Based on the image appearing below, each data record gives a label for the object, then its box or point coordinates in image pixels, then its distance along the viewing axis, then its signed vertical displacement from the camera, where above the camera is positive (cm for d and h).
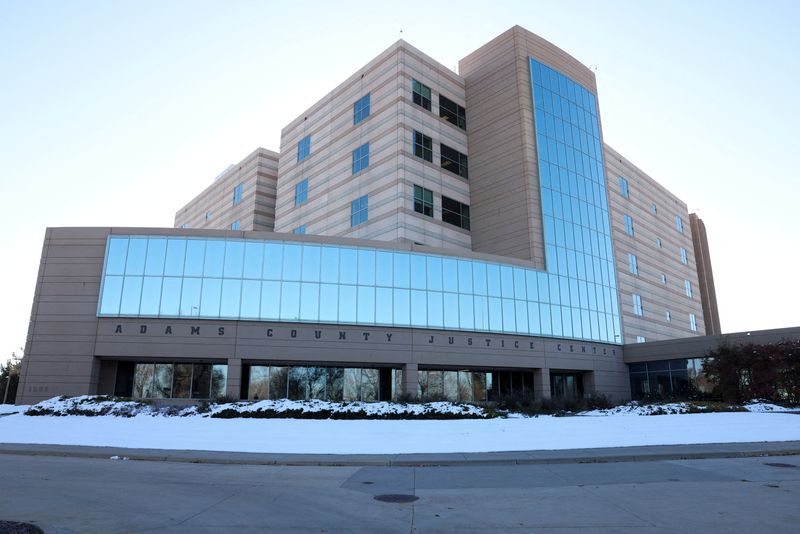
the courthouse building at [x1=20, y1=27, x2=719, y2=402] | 3291 +875
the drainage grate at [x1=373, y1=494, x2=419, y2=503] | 927 -174
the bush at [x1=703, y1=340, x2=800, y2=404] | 3133 +123
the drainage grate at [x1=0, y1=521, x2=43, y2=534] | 641 -155
